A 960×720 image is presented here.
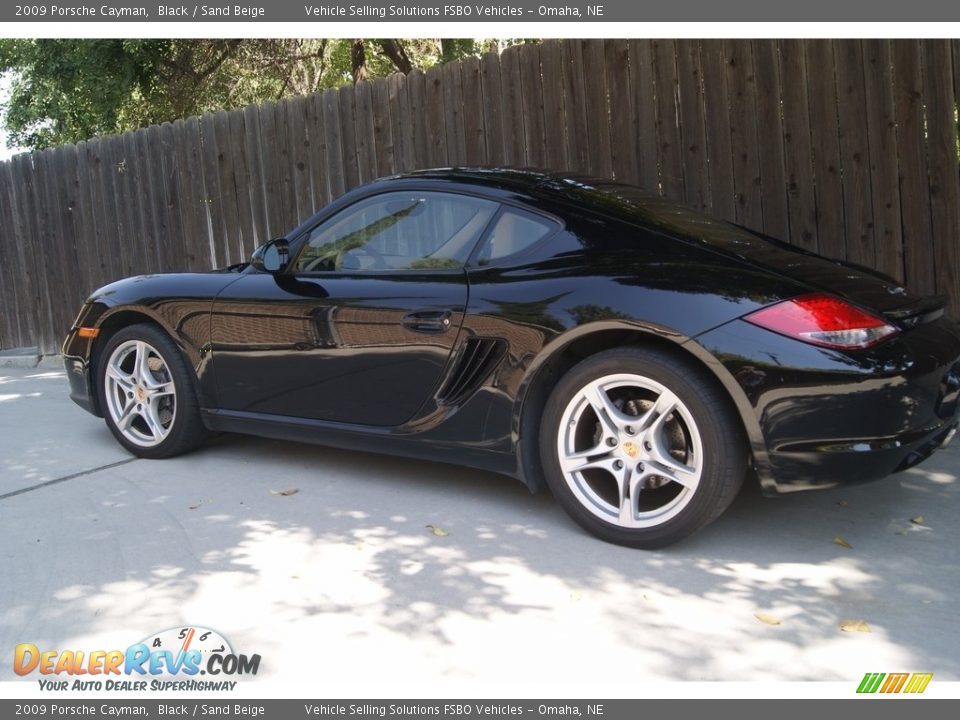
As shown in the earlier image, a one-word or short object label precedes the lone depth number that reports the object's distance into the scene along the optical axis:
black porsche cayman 3.42
